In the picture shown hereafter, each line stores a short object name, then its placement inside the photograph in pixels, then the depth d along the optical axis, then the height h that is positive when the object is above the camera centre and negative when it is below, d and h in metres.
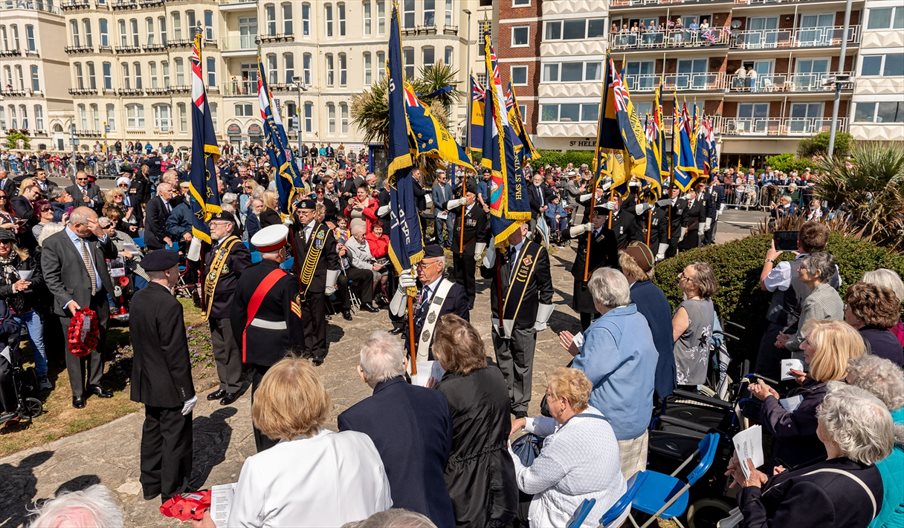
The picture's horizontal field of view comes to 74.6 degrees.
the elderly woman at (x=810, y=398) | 3.56 -1.47
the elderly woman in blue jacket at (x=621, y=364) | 4.34 -1.53
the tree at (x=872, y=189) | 9.42 -0.53
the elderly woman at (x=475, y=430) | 3.65 -1.71
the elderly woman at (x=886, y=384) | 3.03 -1.29
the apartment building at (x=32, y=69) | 60.81 +7.42
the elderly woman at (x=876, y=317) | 4.38 -1.19
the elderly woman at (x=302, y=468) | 2.60 -1.43
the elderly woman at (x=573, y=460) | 3.57 -1.83
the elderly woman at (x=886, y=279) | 4.82 -0.99
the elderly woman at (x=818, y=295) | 5.18 -1.21
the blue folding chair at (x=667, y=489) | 4.03 -2.40
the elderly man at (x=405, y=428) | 3.15 -1.49
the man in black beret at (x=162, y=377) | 4.92 -1.92
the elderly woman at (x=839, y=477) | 2.66 -1.46
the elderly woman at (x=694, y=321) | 5.66 -1.57
